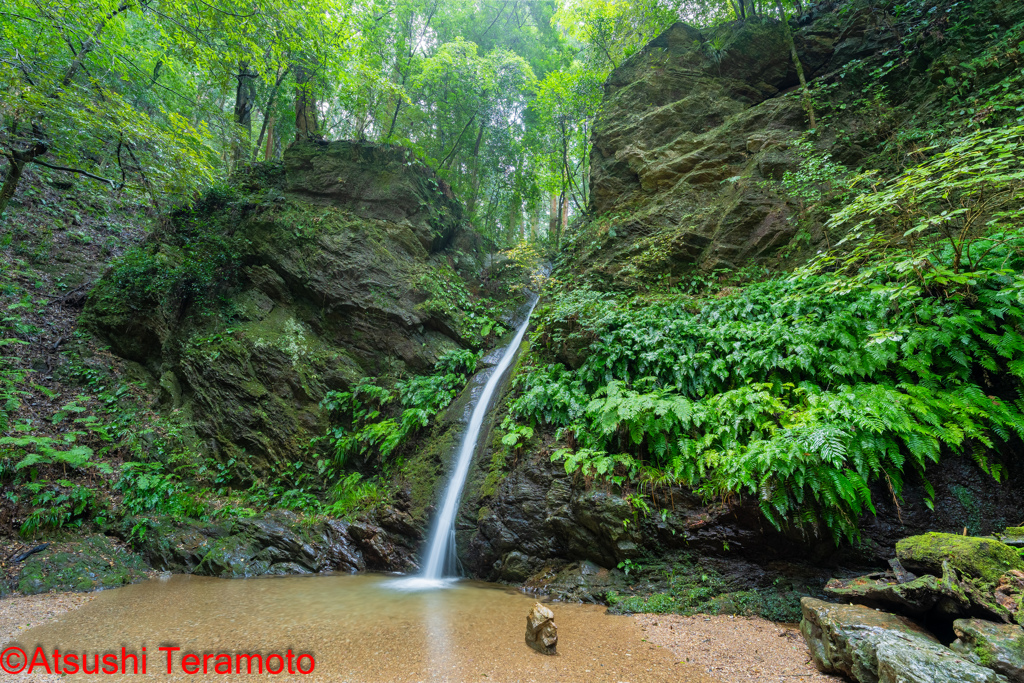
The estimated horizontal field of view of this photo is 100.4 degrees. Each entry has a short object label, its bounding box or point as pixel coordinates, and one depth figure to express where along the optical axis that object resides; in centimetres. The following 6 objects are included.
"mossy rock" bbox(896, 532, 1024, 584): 288
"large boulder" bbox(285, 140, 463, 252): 1154
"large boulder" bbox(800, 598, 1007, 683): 229
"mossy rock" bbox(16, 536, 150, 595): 500
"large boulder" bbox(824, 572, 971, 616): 281
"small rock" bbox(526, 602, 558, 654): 313
